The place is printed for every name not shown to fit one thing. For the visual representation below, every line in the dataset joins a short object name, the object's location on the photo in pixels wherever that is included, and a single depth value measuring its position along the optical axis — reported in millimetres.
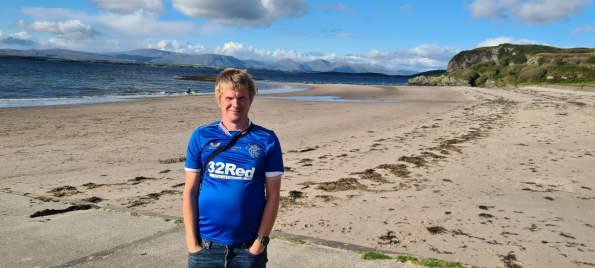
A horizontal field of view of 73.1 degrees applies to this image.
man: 2254
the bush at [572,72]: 42156
